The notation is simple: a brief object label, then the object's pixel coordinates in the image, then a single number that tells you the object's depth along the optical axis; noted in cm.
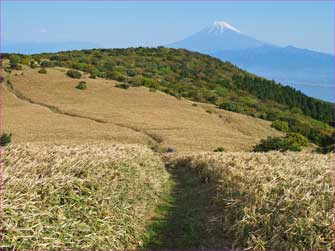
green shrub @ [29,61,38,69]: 9750
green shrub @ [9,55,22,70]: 9223
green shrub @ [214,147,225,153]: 4669
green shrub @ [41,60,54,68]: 10604
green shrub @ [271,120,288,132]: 7612
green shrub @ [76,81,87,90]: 8538
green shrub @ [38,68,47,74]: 9200
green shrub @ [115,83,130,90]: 9094
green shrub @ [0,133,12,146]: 4086
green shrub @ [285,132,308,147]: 5912
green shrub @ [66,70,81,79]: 9306
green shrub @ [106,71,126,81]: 10542
